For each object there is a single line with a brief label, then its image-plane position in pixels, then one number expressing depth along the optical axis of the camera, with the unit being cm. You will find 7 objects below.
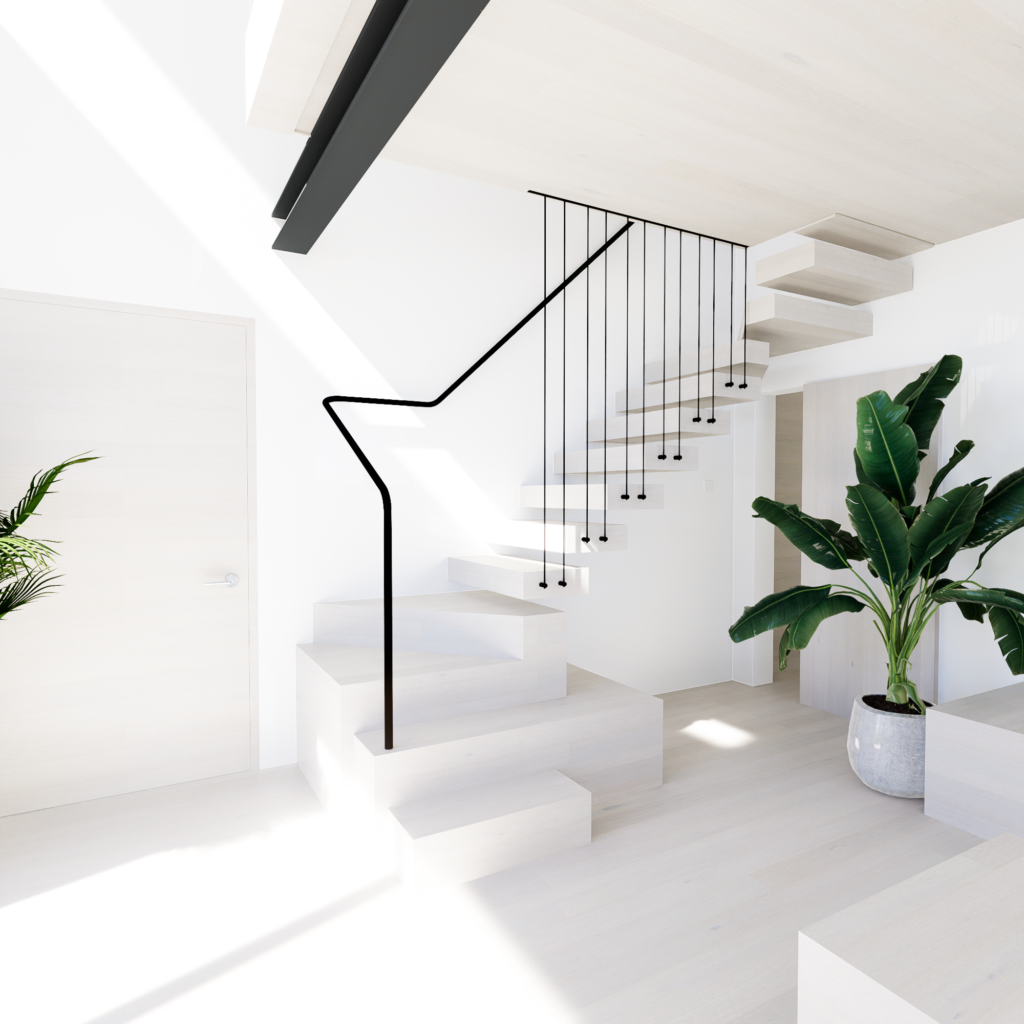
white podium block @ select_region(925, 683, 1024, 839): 235
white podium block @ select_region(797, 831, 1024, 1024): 119
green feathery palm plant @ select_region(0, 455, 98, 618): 217
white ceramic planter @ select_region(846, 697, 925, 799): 270
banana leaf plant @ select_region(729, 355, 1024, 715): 253
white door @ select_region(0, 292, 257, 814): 266
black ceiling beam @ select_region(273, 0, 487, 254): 152
